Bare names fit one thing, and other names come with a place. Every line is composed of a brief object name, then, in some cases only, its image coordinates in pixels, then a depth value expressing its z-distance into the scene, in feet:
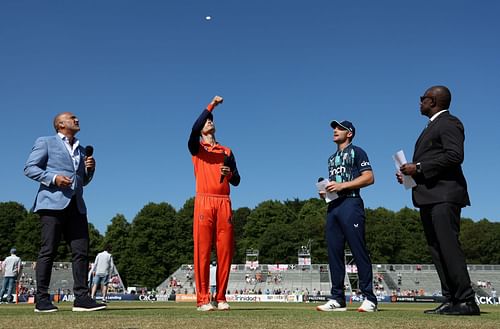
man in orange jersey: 22.59
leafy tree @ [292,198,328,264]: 251.39
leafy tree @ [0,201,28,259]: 237.25
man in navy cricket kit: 21.40
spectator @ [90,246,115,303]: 58.18
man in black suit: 18.56
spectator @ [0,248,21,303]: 57.06
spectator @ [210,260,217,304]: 73.70
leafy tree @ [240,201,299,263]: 253.03
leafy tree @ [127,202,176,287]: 234.99
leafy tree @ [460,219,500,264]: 259.19
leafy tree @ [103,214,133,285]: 237.66
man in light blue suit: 20.80
